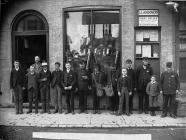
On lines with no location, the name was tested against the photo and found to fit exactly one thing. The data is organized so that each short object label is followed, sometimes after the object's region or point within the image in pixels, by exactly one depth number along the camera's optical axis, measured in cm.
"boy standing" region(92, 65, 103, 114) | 1132
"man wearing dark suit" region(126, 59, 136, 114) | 1132
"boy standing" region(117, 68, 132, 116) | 1105
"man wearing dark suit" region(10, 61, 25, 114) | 1137
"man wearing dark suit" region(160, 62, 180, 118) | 1082
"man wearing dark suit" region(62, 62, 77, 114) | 1131
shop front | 1189
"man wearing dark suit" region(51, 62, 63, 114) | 1145
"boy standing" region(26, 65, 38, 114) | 1142
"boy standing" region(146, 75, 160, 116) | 1099
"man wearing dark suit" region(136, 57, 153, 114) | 1132
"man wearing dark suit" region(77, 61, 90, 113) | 1136
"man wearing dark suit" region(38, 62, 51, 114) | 1146
